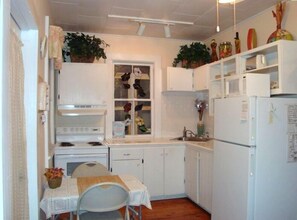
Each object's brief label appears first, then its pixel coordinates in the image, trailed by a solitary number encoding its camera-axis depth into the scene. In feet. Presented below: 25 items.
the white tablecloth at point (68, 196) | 6.43
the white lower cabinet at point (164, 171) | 13.32
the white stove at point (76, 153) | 12.16
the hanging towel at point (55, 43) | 9.33
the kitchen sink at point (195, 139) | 14.70
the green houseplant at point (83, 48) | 13.28
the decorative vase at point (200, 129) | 15.53
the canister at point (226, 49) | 12.65
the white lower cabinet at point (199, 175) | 11.51
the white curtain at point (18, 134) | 4.84
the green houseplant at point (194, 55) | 14.82
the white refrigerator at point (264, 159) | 8.46
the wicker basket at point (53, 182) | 7.14
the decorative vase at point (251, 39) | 11.32
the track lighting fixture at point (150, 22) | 11.38
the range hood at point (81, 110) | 13.24
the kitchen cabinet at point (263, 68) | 8.83
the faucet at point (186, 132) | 15.47
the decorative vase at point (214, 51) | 14.20
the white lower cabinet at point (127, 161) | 12.84
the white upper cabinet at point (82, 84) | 13.15
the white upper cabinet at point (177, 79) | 14.73
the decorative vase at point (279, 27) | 9.66
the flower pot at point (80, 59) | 13.47
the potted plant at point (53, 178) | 7.14
